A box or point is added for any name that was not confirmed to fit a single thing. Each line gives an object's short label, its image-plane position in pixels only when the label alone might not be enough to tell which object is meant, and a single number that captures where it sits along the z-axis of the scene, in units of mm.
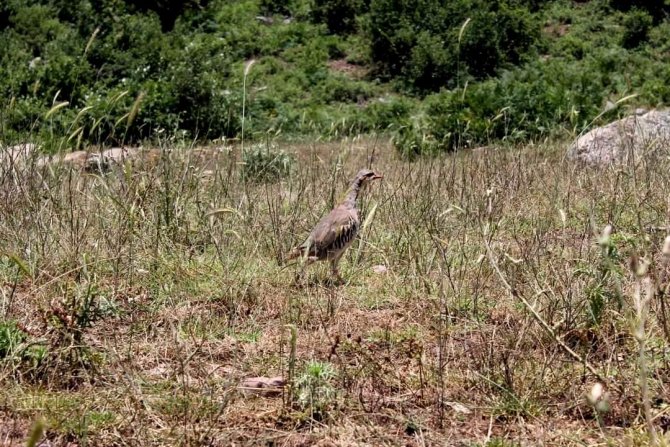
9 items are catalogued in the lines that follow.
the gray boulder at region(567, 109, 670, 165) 14109
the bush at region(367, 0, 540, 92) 35437
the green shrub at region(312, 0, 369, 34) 40966
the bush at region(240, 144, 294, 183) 14076
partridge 9922
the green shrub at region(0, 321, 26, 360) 7114
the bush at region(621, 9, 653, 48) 36594
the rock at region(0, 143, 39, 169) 10492
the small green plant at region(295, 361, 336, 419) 6551
